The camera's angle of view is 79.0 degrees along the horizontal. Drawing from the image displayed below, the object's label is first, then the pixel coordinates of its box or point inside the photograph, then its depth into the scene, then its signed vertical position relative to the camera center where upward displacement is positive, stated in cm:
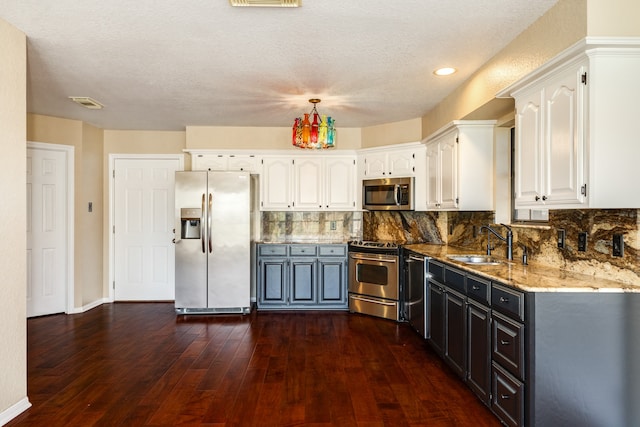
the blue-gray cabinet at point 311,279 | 486 -86
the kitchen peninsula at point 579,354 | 194 -72
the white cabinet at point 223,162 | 505 +63
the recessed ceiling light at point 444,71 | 313 +114
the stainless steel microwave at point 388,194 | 454 +20
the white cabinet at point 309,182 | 509 +37
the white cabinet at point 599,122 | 190 +44
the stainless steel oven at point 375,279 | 438 -81
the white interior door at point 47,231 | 454 -24
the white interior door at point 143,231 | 538 -28
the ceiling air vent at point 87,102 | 389 +112
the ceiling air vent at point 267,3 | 210 +113
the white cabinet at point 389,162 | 458 +60
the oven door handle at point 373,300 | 442 -106
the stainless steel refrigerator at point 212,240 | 463 -35
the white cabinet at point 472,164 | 352 +42
